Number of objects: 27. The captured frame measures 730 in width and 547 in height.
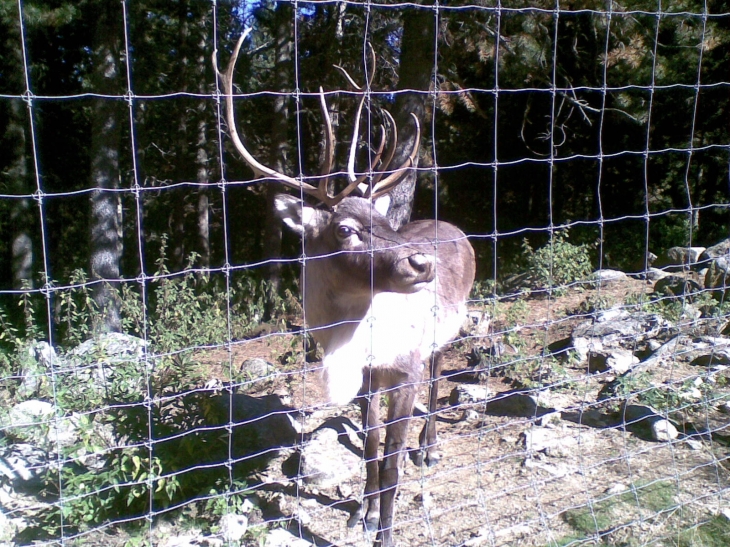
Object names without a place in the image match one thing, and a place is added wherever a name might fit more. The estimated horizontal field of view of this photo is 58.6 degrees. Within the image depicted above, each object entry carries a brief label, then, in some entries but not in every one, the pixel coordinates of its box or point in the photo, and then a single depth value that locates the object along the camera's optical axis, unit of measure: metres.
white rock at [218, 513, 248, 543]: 3.06
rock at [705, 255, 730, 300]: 6.77
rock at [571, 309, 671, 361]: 5.62
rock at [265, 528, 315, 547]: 3.18
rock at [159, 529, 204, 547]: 3.05
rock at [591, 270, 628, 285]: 8.23
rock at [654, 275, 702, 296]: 6.82
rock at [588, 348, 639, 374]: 5.25
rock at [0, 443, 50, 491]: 3.43
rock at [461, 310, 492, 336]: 6.73
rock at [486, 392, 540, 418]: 4.70
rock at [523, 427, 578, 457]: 4.05
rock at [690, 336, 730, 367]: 5.10
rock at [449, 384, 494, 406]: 5.04
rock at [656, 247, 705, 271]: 8.95
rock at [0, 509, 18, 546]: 2.88
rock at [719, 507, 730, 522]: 3.26
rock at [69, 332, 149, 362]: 3.97
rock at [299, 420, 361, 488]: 3.88
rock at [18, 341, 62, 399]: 4.52
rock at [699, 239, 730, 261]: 7.54
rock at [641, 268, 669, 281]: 8.36
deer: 3.20
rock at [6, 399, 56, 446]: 3.34
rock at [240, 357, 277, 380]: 5.61
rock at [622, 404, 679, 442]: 4.07
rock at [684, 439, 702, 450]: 3.97
